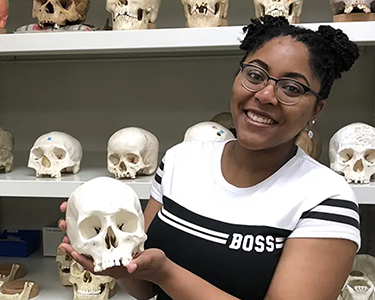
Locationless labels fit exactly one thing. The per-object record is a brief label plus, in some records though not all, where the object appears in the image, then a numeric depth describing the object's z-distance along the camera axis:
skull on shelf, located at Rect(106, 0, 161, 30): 1.33
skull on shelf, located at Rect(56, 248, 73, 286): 1.53
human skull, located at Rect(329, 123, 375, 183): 1.30
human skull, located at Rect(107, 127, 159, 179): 1.38
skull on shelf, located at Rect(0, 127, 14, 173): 1.48
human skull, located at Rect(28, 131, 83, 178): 1.41
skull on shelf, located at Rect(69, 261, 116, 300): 1.44
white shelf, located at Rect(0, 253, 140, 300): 1.50
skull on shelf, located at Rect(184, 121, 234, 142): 1.35
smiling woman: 0.78
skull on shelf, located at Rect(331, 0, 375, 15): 1.25
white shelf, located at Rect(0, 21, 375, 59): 1.22
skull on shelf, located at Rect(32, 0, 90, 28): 1.38
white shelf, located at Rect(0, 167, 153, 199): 1.33
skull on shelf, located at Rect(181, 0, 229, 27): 1.30
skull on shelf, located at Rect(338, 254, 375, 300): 1.33
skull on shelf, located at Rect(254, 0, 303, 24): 1.28
